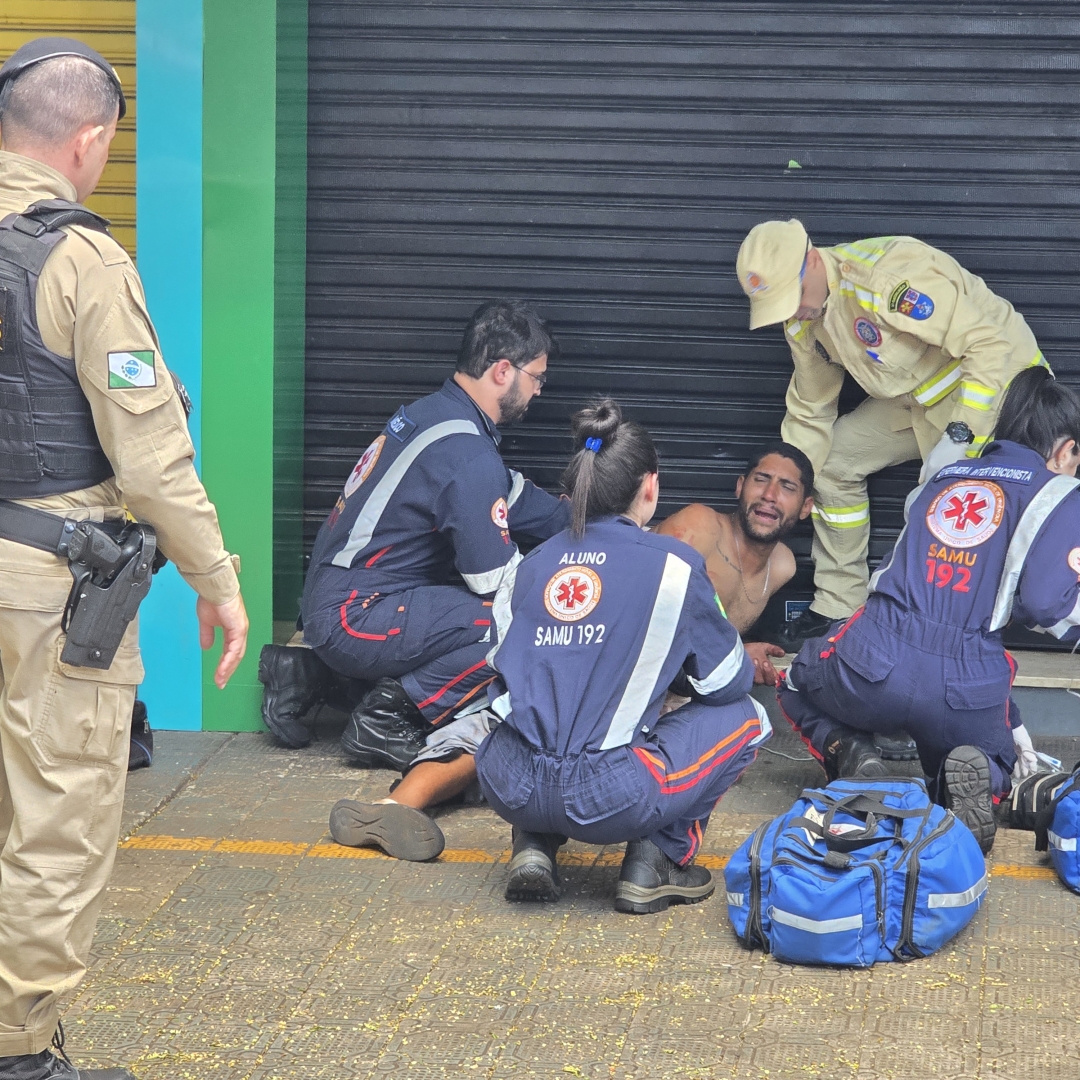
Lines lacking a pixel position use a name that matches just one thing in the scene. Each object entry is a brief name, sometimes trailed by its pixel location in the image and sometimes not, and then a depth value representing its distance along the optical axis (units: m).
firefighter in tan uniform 5.66
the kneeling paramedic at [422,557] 5.35
